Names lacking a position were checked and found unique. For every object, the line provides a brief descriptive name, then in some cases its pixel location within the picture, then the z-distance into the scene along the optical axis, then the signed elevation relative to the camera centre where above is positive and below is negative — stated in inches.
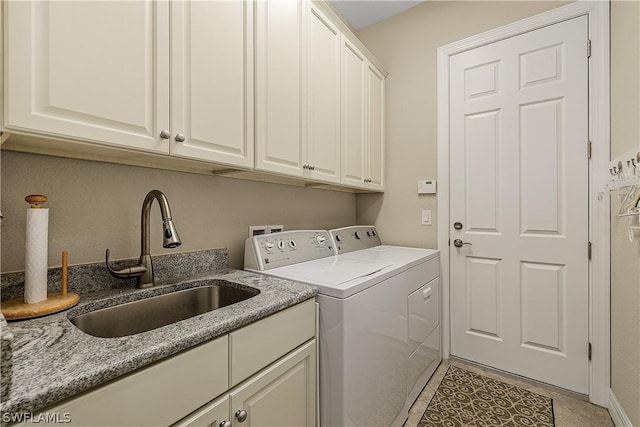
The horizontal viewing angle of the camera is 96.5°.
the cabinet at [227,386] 23.7 -18.1
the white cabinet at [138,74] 29.5 +17.8
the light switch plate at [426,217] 93.3 -1.2
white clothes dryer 67.7 -20.3
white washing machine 45.5 -19.7
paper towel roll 34.1 -5.2
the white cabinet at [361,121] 79.0 +28.4
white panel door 72.5 +2.5
